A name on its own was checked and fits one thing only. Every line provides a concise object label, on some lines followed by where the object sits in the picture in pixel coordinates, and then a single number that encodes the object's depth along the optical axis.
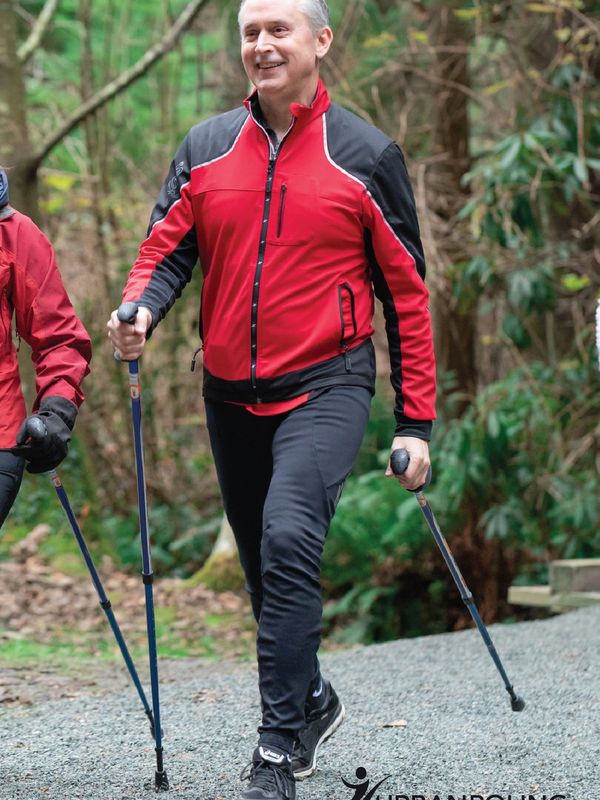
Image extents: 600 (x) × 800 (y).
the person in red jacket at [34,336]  7.25
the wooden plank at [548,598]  16.53
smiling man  7.23
